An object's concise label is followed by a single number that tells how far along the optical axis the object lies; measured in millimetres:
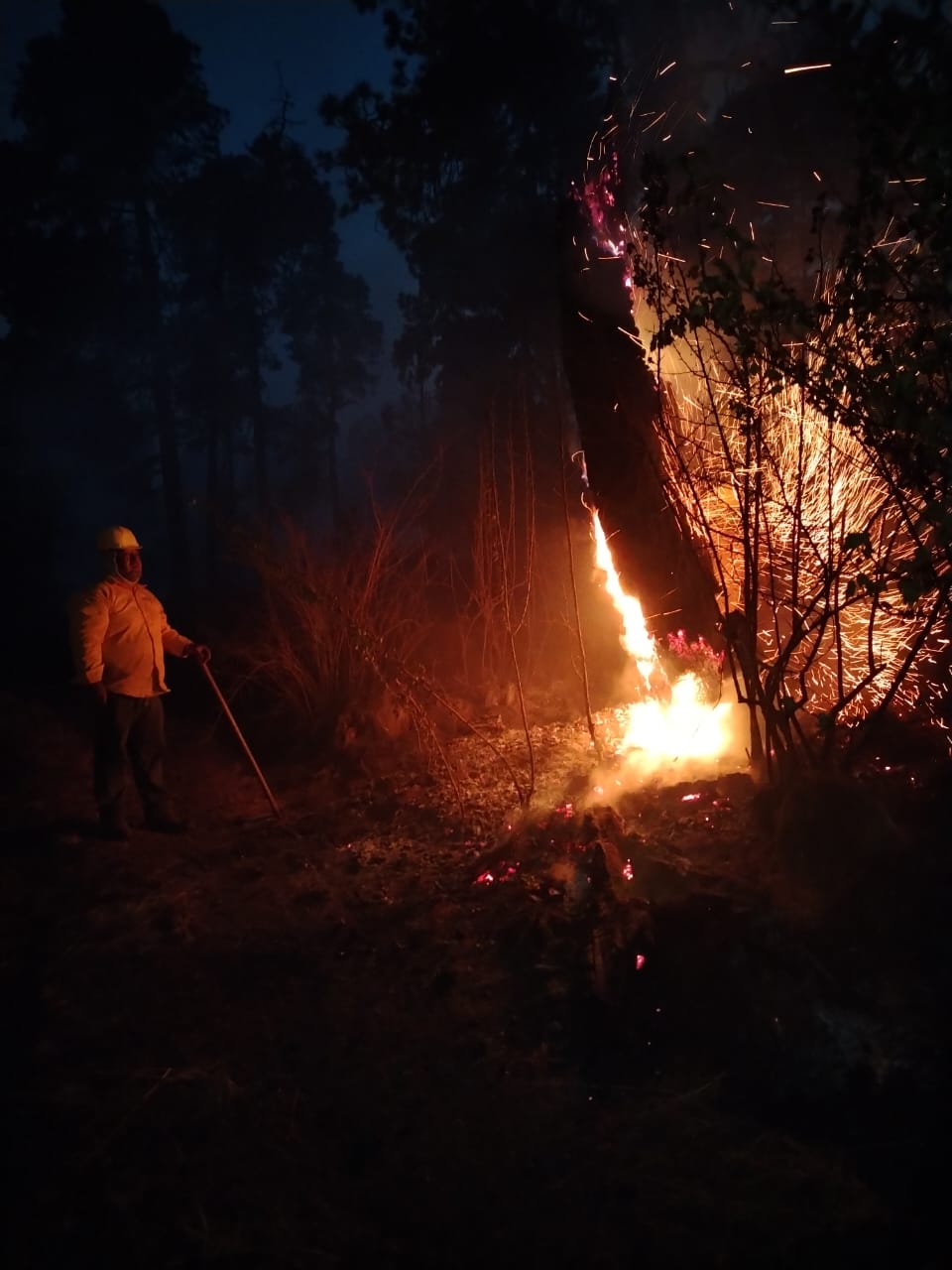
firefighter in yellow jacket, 5785
